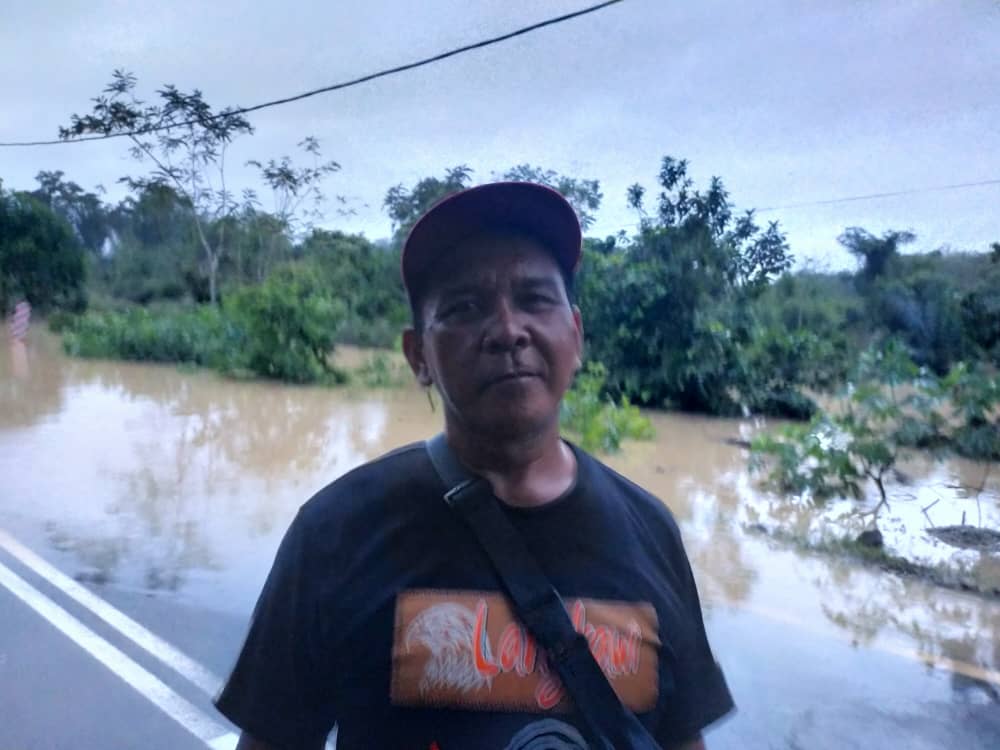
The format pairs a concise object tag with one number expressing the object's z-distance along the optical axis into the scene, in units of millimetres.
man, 1368
